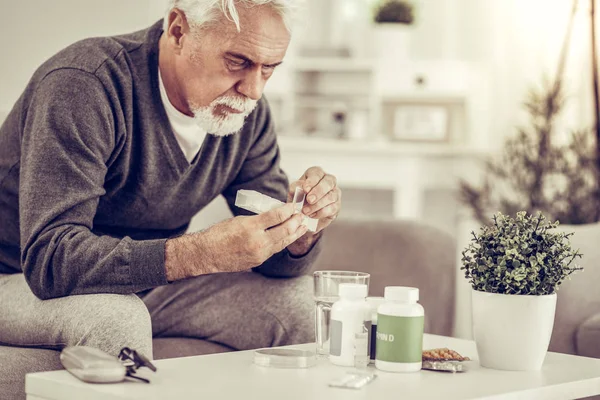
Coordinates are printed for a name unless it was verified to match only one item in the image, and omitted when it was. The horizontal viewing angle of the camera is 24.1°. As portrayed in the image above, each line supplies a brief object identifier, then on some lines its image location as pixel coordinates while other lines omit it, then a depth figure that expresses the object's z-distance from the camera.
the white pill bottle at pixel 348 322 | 1.81
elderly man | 1.92
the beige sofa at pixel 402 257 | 2.76
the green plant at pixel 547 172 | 3.89
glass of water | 1.87
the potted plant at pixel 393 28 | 4.83
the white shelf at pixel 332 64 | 4.85
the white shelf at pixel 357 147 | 4.38
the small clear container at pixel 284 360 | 1.81
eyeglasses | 1.68
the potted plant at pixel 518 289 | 1.84
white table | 1.64
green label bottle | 1.79
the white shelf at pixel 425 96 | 4.92
